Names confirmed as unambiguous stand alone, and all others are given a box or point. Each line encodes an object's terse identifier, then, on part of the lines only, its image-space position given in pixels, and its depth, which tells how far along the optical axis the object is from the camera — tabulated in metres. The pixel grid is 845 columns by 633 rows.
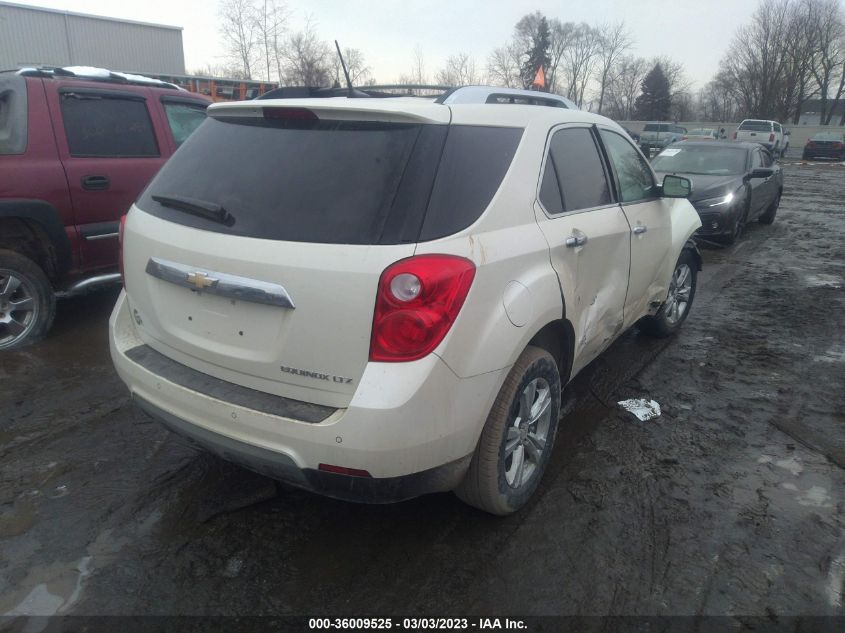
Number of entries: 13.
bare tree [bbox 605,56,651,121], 78.44
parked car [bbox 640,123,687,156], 35.77
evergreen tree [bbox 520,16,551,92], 51.06
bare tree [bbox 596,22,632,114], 72.33
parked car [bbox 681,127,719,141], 38.84
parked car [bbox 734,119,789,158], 33.03
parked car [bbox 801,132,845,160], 34.03
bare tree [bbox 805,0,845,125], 55.59
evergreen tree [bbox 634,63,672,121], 69.50
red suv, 4.44
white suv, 2.14
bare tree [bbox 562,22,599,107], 70.31
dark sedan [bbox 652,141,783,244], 9.10
